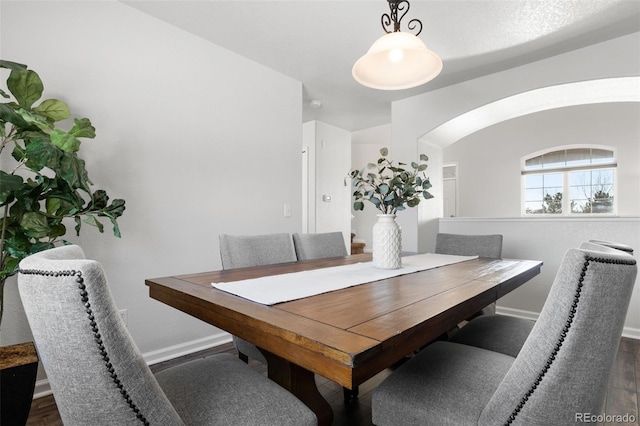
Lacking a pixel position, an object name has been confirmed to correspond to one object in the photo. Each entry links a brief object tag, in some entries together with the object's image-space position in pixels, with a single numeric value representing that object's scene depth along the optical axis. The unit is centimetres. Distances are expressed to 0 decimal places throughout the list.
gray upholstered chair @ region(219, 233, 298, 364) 169
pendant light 162
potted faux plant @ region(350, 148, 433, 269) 157
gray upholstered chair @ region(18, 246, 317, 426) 52
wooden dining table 66
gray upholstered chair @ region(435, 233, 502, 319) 232
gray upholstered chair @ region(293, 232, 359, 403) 208
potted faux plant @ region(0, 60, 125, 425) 133
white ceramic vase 158
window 606
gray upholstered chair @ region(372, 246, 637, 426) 61
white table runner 105
